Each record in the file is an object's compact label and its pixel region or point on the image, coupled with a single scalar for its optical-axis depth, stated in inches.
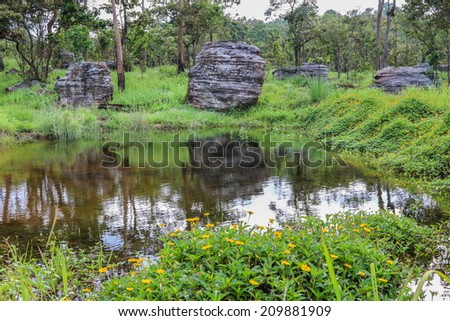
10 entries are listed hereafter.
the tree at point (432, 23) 809.5
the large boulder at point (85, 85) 708.7
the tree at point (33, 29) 785.6
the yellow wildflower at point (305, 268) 108.0
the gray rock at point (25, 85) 770.2
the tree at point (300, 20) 965.2
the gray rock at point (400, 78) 714.8
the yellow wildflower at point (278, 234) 136.0
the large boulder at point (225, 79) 750.5
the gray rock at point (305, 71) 972.6
